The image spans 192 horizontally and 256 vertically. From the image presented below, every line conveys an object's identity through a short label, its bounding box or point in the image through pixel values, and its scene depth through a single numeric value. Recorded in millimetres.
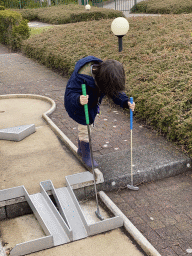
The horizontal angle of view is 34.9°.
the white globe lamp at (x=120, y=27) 7633
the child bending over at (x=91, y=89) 2959
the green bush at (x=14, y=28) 14383
